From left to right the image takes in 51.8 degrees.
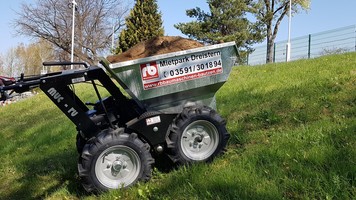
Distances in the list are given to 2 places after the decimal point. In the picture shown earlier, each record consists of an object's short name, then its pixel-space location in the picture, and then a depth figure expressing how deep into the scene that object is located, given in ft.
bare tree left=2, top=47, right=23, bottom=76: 221.46
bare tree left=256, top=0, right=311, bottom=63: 124.53
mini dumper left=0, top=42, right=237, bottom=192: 12.69
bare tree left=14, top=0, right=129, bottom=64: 122.52
